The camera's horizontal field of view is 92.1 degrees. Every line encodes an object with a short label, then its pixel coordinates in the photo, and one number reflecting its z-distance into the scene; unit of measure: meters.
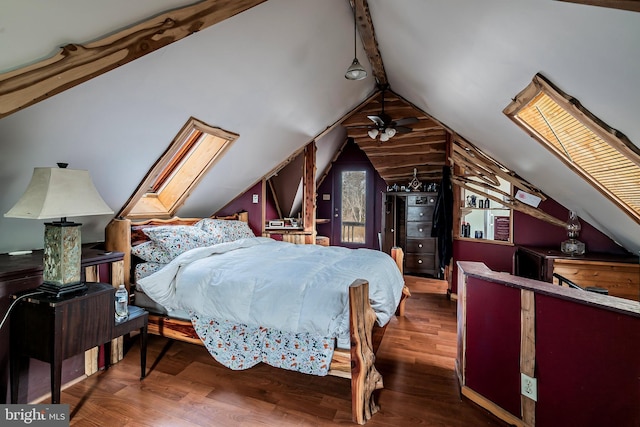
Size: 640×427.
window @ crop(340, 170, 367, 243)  6.68
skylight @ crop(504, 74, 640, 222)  1.66
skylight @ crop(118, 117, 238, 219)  3.27
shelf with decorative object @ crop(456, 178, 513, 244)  4.04
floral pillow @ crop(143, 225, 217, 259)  2.88
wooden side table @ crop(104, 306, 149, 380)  2.01
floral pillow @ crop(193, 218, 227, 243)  3.54
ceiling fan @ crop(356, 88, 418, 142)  3.94
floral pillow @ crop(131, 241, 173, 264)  2.83
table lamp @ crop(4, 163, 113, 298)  1.62
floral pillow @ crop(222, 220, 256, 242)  3.78
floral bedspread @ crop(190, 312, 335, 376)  2.03
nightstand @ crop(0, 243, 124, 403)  1.80
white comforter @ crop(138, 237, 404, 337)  1.98
